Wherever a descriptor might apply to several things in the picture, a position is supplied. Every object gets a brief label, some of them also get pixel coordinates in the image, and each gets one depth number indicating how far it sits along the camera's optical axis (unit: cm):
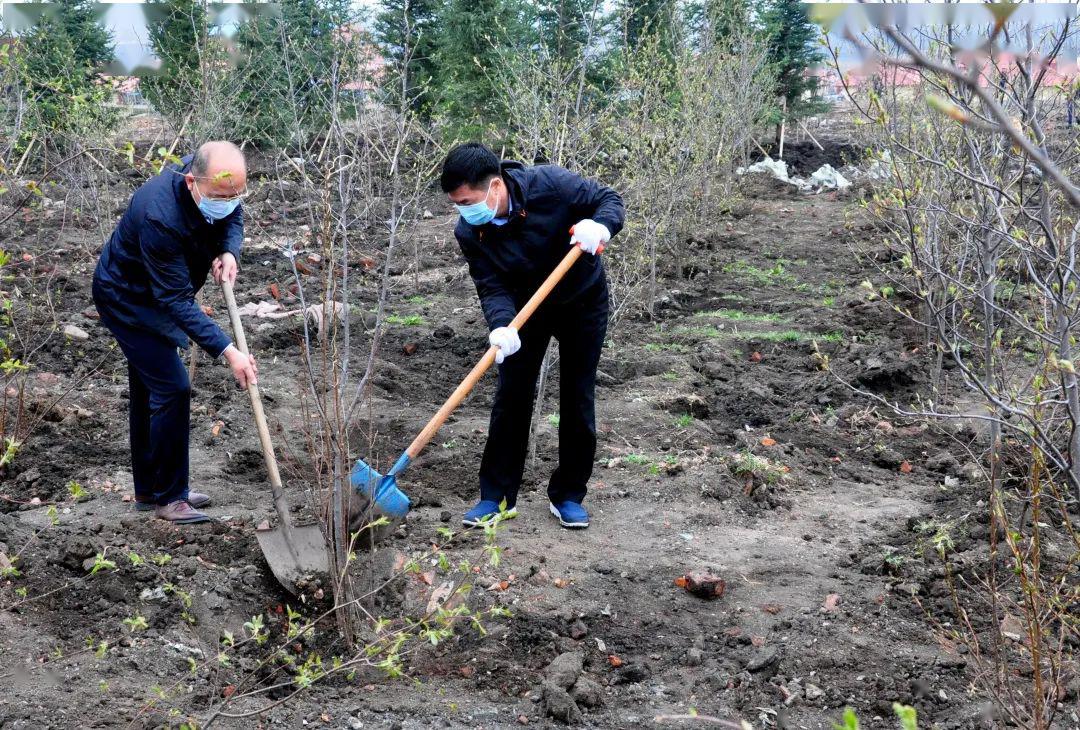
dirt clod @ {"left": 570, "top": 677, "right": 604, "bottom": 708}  329
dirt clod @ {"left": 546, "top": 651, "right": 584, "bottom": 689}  335
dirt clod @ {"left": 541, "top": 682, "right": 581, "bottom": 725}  318
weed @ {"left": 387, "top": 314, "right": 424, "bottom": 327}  885
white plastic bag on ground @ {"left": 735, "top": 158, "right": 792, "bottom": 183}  1850
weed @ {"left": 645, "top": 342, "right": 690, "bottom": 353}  816
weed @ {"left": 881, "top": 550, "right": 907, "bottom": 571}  427
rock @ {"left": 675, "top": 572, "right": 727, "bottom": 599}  399
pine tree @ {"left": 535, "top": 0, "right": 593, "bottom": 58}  1570
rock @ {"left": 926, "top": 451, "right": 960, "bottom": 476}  563
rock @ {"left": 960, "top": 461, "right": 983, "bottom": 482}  522
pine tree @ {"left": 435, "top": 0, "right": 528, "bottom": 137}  1623
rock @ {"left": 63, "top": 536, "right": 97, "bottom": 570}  386
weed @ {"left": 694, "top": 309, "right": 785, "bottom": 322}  942
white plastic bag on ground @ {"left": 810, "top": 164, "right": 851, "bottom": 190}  1803
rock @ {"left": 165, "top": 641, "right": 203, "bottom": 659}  343
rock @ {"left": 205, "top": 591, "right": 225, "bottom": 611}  371
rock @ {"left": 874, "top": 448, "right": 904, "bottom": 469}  590
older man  415
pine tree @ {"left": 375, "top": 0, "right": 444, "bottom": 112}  1686
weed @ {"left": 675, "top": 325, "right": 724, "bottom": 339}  876
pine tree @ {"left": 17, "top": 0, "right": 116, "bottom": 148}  889
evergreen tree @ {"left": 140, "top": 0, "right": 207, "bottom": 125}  1048
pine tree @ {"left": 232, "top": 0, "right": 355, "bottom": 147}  1032
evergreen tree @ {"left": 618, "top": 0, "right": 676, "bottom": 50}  1789
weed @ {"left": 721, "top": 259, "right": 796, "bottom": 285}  1116
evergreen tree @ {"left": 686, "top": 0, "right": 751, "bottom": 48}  1409
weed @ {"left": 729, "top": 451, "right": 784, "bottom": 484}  530
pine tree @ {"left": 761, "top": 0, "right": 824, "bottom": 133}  2106
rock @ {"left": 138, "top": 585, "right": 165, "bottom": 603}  370
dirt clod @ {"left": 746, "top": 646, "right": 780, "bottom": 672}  342
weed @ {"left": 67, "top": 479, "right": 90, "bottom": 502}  307
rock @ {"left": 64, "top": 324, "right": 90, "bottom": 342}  756
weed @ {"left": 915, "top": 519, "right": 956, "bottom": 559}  435
